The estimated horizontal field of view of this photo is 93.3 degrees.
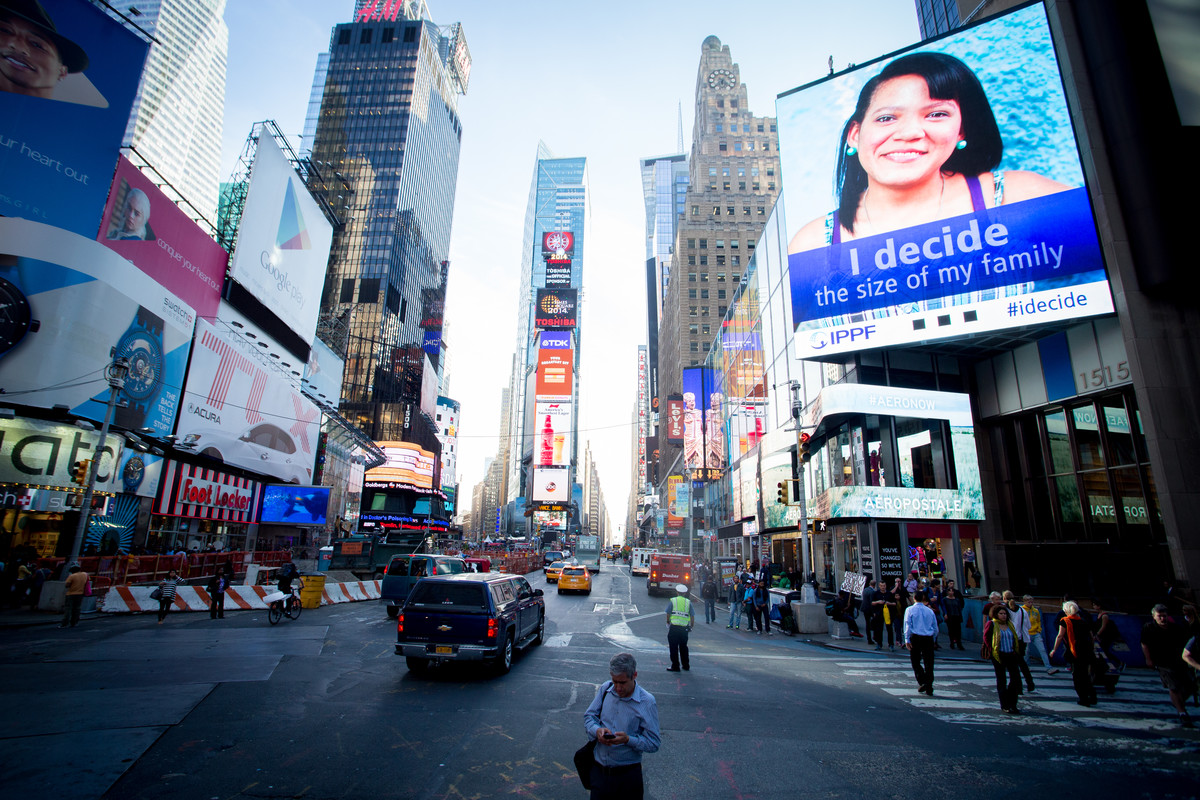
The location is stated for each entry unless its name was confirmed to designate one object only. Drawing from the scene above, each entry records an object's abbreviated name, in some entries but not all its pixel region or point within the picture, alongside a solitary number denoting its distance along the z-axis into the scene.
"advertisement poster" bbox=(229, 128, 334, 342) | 35.75
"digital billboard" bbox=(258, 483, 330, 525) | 42.15
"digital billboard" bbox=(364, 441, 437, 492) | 66.19
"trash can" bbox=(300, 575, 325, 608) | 21.00
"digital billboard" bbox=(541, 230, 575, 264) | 141.25
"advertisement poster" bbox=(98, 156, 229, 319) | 25.67
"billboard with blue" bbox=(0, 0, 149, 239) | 22.28
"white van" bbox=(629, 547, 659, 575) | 53.66
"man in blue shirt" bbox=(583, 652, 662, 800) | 3.80
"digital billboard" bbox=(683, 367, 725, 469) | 48.78
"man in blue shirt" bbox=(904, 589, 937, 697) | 10.30
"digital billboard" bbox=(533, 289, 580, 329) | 131.62
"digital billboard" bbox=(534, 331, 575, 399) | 125.31
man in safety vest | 11.74
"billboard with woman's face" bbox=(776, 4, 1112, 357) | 20.89
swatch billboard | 21.61
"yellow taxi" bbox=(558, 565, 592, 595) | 29.98
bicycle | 16.78
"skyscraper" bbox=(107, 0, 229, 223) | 145.88
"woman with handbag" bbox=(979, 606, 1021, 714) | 8.98
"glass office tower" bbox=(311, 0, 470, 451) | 99.12
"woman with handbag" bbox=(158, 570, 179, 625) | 16.27
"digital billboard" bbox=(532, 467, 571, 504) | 123.00
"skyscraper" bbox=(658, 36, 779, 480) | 90.75
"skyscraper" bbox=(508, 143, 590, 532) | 139.88
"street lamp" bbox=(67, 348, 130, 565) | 16.36
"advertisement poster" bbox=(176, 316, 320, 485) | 32.19
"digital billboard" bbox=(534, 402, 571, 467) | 123.69
